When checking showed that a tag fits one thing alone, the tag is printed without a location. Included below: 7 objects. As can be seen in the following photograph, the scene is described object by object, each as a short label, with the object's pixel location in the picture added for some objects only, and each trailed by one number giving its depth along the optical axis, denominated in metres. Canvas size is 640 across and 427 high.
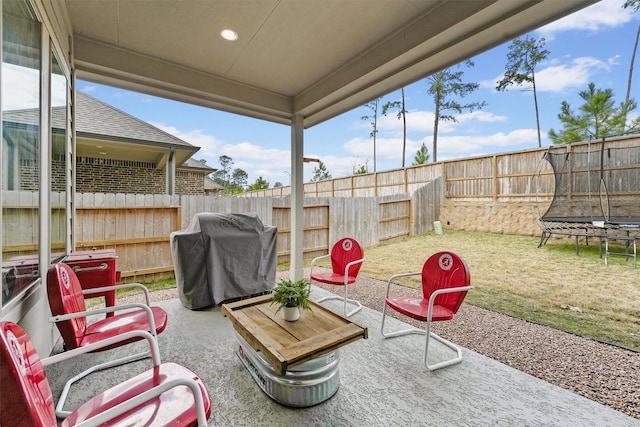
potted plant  1.89
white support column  4.02
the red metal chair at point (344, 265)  3.01
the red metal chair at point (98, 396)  0.70
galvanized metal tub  1.59
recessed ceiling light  2.41
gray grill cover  3.05
